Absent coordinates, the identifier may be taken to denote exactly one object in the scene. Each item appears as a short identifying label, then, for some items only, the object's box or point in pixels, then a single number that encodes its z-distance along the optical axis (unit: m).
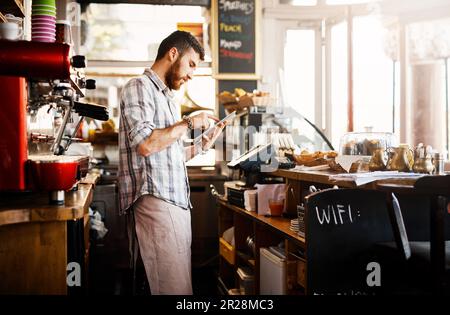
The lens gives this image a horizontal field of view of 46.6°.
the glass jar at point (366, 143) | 2.69
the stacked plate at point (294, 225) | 2.67
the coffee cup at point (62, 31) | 2.73
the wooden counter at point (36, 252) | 1.73
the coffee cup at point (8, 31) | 1.95
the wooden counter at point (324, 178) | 2.06
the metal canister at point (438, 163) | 2.43
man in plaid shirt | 2.25
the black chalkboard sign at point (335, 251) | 2.31
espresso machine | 1.81
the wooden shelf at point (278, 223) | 2.52
